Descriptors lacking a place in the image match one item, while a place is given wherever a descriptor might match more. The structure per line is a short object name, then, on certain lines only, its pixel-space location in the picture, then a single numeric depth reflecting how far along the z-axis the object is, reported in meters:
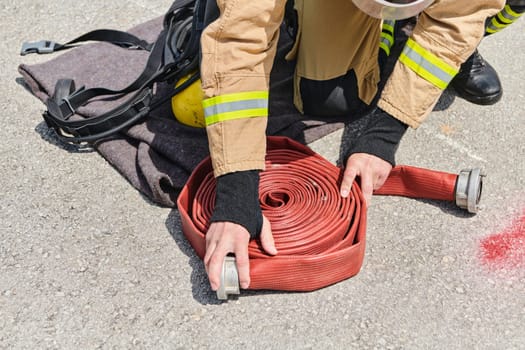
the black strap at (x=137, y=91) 2.89
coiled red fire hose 2.20
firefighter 2.13
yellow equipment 2.87
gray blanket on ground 2.75
